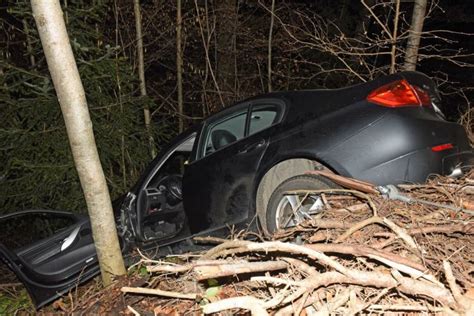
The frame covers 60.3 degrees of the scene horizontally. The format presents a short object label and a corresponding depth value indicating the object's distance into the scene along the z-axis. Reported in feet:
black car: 10.92
